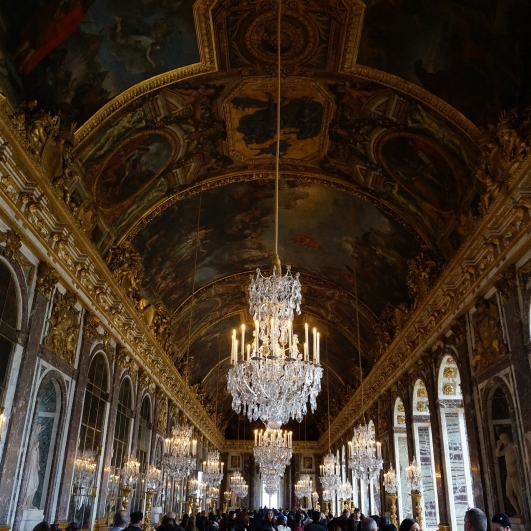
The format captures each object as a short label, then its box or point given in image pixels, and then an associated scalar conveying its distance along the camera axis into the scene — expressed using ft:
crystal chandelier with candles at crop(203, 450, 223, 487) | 65.05
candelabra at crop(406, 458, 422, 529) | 42.45
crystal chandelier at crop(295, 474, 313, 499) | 99.50
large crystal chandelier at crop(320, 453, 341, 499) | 62.39
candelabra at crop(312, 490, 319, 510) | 99.97
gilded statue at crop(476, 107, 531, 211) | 27.95
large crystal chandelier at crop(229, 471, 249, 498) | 97.41
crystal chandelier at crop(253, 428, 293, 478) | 43.06
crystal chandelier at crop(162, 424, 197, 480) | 38.29
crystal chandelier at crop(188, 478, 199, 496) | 73.90
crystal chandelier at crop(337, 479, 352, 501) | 59.08
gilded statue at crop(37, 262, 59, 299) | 30.04
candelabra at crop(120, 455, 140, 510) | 41.86
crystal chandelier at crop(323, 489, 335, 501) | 73.10
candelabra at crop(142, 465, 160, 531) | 36.91
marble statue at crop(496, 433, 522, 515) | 28.45
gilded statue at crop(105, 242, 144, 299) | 43.37
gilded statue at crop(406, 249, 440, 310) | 43.96
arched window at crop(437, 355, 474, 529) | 40.50
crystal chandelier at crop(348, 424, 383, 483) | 42.06
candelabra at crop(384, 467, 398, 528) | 50.43
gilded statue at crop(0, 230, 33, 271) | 26.35
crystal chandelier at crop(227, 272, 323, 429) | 24.35
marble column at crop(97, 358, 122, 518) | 40.32
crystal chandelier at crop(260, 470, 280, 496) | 56.18
